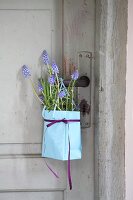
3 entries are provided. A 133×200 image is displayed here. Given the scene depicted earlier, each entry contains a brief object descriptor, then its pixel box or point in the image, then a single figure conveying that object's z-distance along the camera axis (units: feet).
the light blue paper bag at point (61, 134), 4.40
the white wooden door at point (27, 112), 4.72
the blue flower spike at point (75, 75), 4.47
